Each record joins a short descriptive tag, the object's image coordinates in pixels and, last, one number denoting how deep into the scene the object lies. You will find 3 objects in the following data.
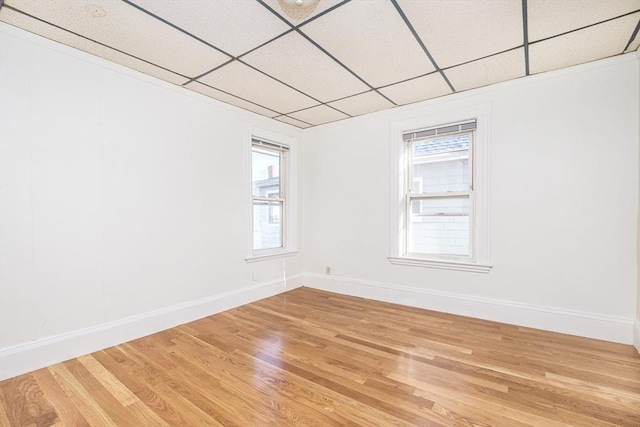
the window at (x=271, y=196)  3.94
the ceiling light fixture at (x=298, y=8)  1.74
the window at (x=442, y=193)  3.19
